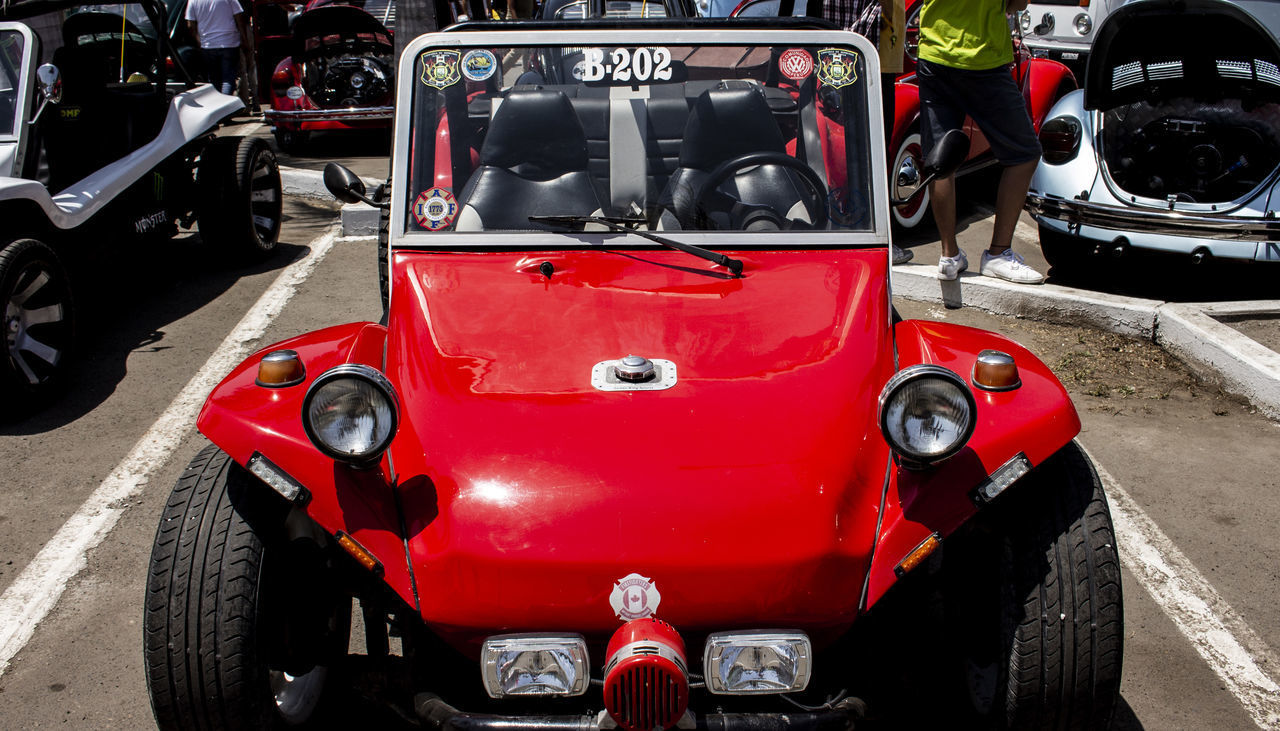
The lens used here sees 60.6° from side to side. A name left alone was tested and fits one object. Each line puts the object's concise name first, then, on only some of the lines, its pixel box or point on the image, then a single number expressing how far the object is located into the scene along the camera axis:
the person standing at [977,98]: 5.66
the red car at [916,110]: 7.31
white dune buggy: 5.21
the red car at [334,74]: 11.08
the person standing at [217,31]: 12.03
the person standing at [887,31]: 6.06
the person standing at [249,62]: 13.76
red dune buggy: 2.24
